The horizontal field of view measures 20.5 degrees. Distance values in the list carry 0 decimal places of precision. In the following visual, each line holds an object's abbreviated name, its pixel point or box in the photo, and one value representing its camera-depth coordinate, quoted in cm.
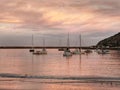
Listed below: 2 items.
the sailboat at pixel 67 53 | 15125
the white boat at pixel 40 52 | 17925
